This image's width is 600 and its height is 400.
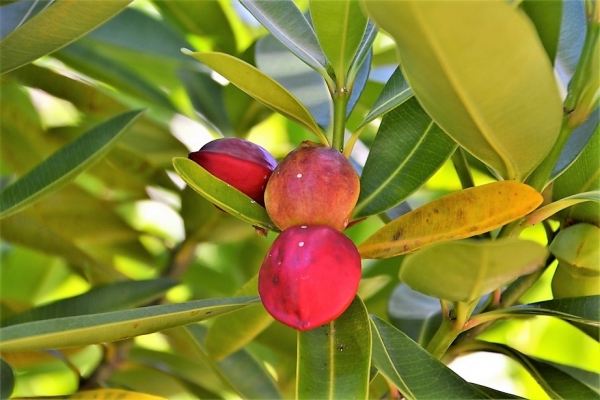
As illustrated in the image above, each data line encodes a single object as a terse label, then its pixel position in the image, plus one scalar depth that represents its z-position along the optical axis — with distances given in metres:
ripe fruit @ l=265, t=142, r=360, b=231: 0.36
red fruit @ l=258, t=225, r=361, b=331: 0.34
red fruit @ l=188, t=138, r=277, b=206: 0.39
